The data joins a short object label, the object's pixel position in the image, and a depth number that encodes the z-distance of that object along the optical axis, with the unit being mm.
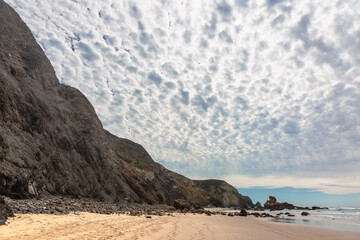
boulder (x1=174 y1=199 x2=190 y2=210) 43344
